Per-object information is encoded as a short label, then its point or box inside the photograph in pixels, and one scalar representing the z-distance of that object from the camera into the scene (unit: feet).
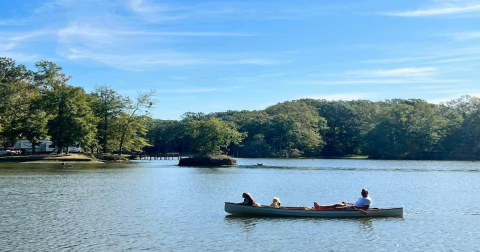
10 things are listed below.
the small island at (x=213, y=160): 274.16
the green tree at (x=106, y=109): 333.62
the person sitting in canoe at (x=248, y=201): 90.79
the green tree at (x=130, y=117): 337.11
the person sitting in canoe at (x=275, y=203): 90.18
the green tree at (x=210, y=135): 278.87
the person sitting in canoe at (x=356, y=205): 89.14
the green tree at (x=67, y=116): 288.92
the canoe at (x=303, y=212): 88.12
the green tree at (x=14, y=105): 281.33
